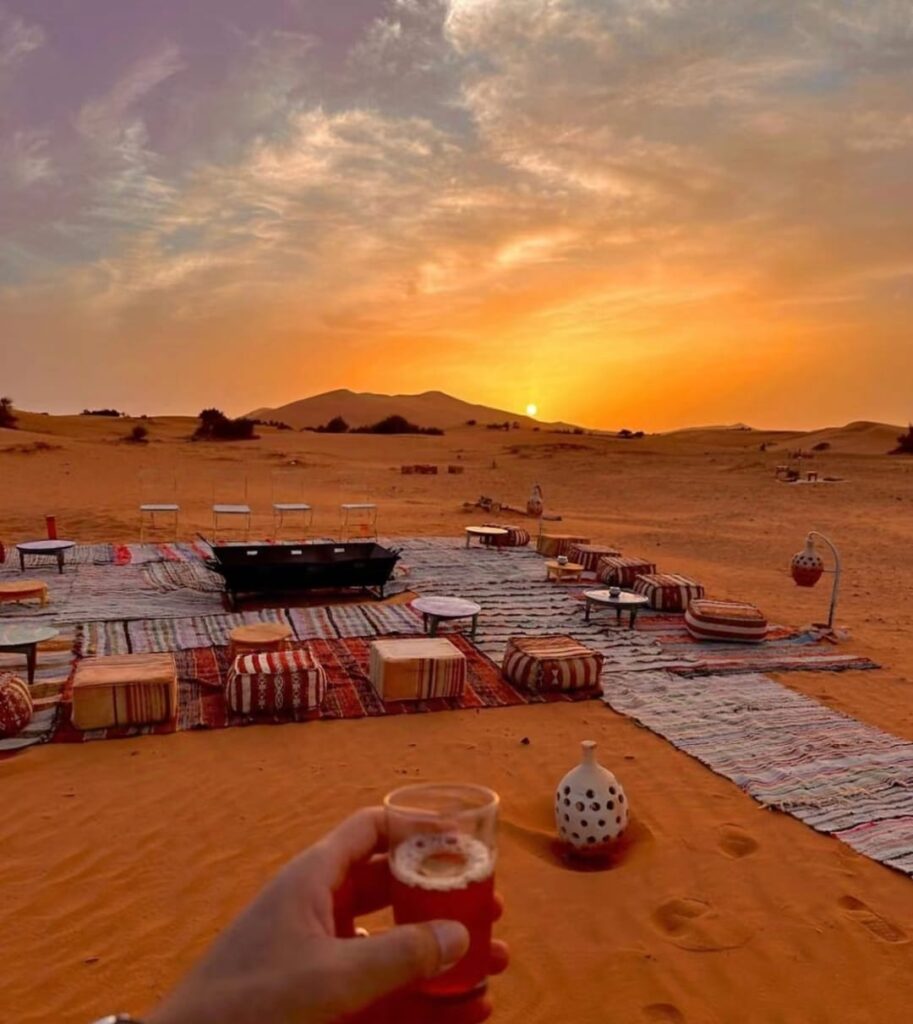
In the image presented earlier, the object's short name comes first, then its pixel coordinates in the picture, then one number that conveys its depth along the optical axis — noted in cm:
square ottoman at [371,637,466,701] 841
